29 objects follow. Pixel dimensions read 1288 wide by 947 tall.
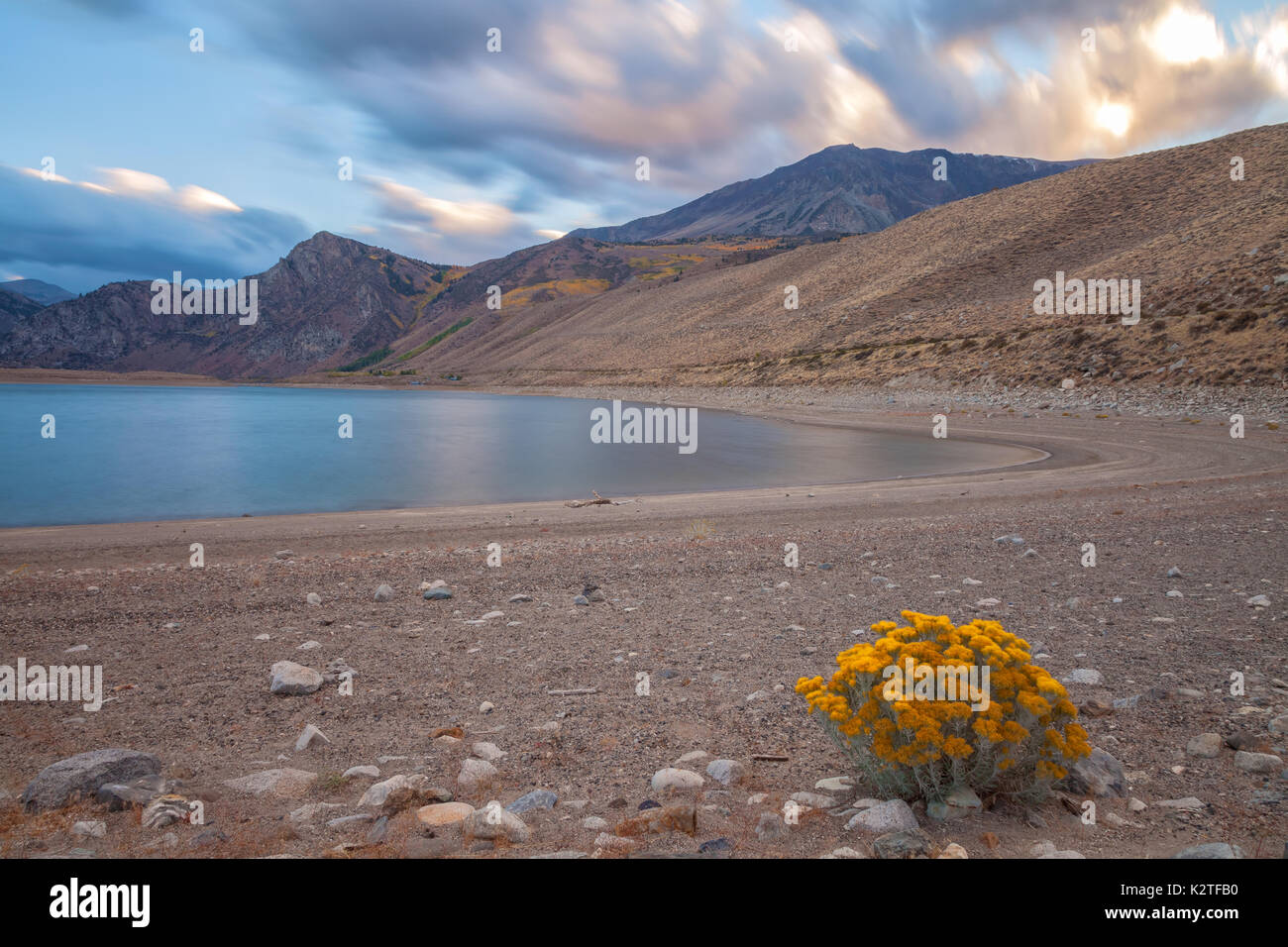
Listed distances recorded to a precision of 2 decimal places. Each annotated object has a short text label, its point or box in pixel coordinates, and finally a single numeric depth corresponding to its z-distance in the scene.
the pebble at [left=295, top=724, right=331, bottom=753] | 4.71
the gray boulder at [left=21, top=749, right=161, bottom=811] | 3.80
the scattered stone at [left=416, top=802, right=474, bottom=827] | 3.59
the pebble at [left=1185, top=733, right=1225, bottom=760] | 4.16
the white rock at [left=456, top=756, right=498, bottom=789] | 4.11
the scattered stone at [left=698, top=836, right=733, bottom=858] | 3.24
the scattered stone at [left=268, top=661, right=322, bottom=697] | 5.68
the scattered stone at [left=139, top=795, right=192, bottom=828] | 3.59
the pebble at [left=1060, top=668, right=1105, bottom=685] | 5.44
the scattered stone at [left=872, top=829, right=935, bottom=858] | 3.16
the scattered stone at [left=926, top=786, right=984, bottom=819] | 3.59
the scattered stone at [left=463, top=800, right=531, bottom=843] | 3.39
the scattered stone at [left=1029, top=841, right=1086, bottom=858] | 3.19
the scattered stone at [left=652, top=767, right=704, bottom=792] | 4.03
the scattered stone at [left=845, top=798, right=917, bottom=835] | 3.43
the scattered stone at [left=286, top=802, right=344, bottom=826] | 3.67
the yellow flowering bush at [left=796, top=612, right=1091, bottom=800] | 3.49
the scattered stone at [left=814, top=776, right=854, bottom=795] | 3.99
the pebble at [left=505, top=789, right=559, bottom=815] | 3.77
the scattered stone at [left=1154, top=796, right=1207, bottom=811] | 3.59
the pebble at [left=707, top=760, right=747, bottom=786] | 4.15
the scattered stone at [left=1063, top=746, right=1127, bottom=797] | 3.75
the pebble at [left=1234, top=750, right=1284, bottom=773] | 3.92
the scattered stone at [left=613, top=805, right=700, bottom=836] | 3.50
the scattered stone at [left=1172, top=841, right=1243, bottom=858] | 2.97
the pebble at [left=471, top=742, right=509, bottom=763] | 4.50
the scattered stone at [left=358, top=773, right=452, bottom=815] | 3.74
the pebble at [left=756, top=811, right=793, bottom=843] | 3.46
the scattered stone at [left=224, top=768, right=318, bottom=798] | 4.04
